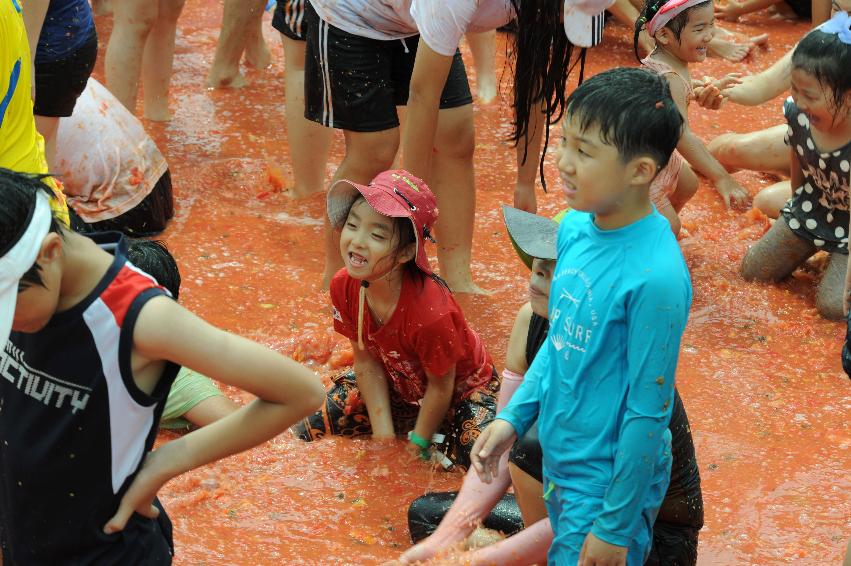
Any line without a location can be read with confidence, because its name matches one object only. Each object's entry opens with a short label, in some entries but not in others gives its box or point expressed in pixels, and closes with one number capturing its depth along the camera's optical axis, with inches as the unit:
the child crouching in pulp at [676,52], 339.9
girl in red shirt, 250.8
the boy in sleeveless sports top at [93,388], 139.9
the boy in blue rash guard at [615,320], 167.3
